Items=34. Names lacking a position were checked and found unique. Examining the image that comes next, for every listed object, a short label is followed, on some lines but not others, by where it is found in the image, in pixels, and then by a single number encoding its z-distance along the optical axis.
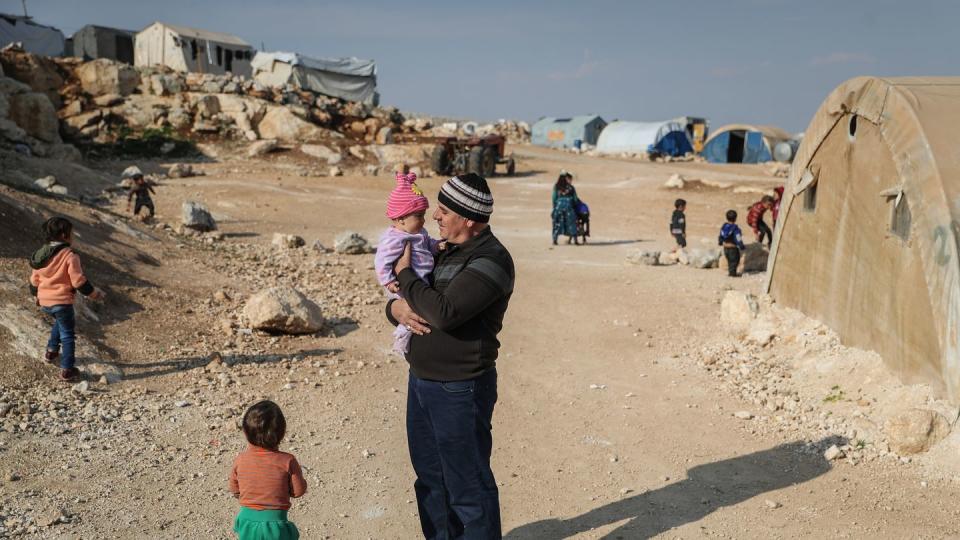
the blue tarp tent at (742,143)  35.69
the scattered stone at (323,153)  26.89
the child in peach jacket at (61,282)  5.95
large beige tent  5.47
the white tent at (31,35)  33.34
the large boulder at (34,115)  23.02
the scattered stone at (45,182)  15.88
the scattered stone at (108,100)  28.34
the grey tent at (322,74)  37.28
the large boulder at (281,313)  7.74
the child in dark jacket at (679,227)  13.58
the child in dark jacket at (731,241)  11.24
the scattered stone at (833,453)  5.50
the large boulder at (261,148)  26.30
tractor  25.31
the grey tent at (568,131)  46.62
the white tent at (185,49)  35.62
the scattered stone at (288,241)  12.69
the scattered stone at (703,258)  12.05
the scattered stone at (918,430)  5.28
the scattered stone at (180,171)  21.86
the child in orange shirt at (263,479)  3.19
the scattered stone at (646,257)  12.45
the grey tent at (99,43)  36.38
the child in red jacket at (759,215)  12.99
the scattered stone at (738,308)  8.55
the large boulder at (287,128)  28.95
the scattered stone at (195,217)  13.18
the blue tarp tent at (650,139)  40.31
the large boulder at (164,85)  30.08
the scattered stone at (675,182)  24.09
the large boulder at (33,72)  26.97
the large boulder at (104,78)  29.12
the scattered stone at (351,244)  12.40
